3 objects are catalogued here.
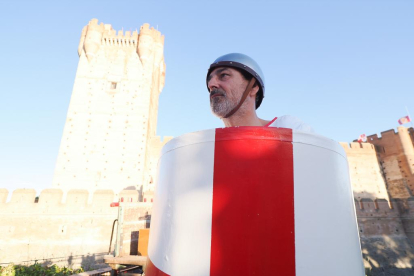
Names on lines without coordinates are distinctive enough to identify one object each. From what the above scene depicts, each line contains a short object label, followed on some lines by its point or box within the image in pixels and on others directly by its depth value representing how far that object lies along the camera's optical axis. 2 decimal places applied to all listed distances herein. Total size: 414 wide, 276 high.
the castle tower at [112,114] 16.91
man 1.37
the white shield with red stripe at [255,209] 0.66
